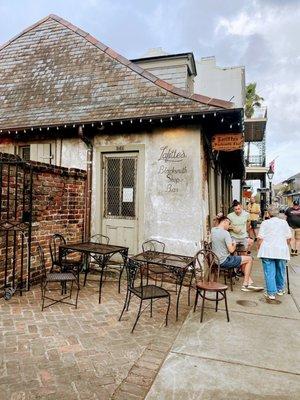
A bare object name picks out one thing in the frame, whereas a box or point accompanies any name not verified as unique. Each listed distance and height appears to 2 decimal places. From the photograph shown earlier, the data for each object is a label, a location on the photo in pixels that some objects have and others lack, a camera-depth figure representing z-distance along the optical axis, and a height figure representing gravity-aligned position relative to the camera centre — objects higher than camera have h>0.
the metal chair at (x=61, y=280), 5.01 -1.21
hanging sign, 6.95 +1.43
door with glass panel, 7.38 +0.13
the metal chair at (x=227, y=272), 6.28 -1.50
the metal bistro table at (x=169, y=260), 4.86 -0.94
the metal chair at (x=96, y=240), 7.52 -0.86
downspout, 7.61 +0.20
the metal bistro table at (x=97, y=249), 5.73 -0.85
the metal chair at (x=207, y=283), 4.61 -1.24
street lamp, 22.45 +2.22
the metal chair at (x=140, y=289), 4.26 -1.21
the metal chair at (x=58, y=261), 6.18 -1.13
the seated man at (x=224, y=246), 5.96 -0.78
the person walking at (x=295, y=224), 11.09 -0.67
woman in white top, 5.78 -0.79
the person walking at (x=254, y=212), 13.23 -0.30
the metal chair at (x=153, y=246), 6.85 -0.92
